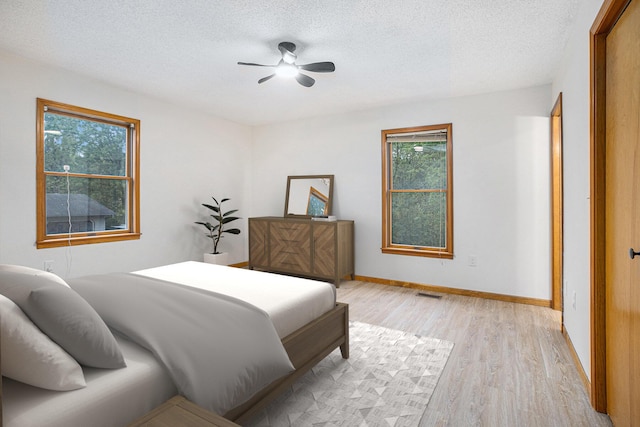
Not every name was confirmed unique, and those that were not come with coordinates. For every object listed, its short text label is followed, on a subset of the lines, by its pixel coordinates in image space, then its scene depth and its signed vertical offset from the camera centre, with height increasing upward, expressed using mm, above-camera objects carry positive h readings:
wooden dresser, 4551 -444
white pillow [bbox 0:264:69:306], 1299 -262
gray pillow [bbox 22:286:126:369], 1222 -401
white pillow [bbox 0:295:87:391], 1075 -454
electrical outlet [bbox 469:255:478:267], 4137 -564
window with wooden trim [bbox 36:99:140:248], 3463 +449
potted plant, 4867 -203
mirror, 5125 +299
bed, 1116 -576
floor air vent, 4133 -978
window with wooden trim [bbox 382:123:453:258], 4340 +305
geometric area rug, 1824 -1063
